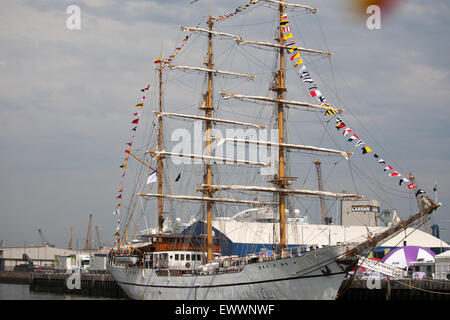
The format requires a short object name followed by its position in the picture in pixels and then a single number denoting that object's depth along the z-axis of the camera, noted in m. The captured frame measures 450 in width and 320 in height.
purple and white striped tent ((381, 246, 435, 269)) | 84.73
